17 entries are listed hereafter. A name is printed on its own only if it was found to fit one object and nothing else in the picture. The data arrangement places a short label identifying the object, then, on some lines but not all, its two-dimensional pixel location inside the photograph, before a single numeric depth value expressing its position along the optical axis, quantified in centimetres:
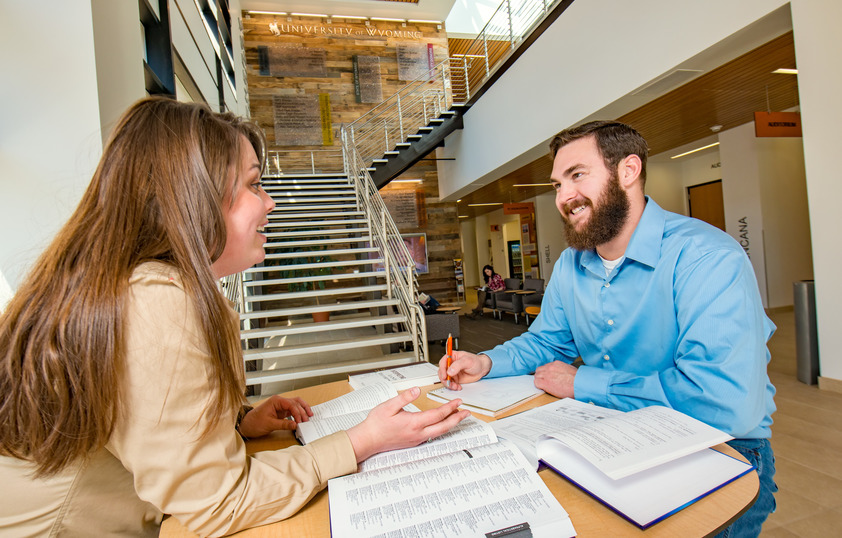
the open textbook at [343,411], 97
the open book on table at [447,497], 60
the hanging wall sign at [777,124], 435
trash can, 354
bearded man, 98
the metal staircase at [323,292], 423
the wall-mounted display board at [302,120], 994
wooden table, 61
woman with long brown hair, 59
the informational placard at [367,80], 1033
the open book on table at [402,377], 139
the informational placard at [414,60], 1059
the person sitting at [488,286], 925
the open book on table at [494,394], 111
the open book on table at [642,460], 65
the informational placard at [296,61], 991
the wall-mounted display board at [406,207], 1049
